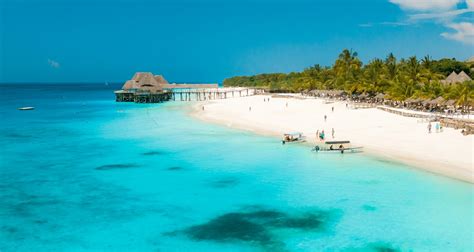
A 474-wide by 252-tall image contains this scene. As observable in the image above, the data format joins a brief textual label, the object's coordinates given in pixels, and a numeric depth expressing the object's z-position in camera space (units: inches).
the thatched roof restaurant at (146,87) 3526.1
